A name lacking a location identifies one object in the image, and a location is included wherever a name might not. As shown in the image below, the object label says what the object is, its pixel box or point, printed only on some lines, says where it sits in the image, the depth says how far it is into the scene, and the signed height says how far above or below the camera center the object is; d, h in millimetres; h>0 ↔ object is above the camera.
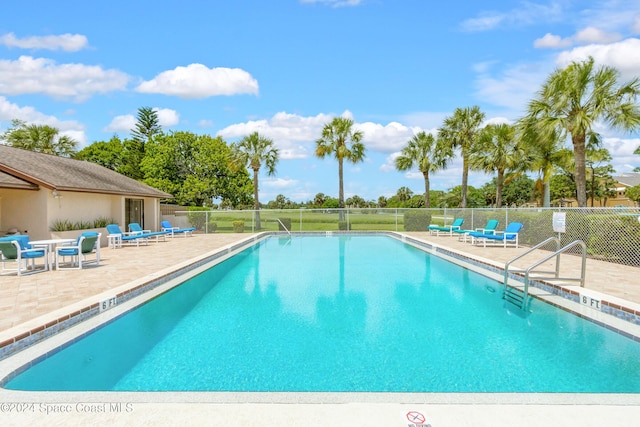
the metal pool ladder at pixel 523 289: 6590 -1511
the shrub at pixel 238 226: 22641 -1056
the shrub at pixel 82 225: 13756 -622
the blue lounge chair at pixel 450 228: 18672 -967
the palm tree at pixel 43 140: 29500 +5006
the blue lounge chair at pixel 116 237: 14297 -1063
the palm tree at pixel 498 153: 20844 +2855
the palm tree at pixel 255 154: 25375 +3377
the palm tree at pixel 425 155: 25484 +3341
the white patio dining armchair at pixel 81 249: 8836 -938
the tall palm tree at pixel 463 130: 24406 +4779
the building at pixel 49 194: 12227 +489
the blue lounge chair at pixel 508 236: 13555 -977
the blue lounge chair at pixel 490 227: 15125 -766
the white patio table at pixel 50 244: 8839 -844
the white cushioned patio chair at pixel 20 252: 8039 -919
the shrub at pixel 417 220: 22500 -718
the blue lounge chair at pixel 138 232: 15214 -973
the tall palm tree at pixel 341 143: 24919 +4020
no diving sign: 2666 -1439
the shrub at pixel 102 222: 15251 -565
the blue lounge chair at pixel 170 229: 18812 -1033
